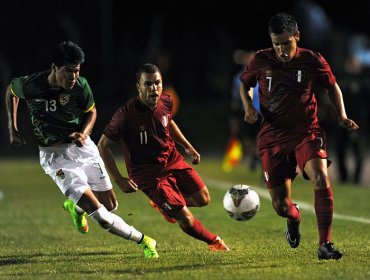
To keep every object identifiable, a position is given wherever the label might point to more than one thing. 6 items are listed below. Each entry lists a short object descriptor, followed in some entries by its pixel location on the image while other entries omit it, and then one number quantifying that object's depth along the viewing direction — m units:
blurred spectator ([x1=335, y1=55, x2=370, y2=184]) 36.91
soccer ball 20.19
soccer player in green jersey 18.27
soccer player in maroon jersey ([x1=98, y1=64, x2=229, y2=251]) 18.62
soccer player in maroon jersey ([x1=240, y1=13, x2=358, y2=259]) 17.48
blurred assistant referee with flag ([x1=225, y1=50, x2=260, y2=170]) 41.81
